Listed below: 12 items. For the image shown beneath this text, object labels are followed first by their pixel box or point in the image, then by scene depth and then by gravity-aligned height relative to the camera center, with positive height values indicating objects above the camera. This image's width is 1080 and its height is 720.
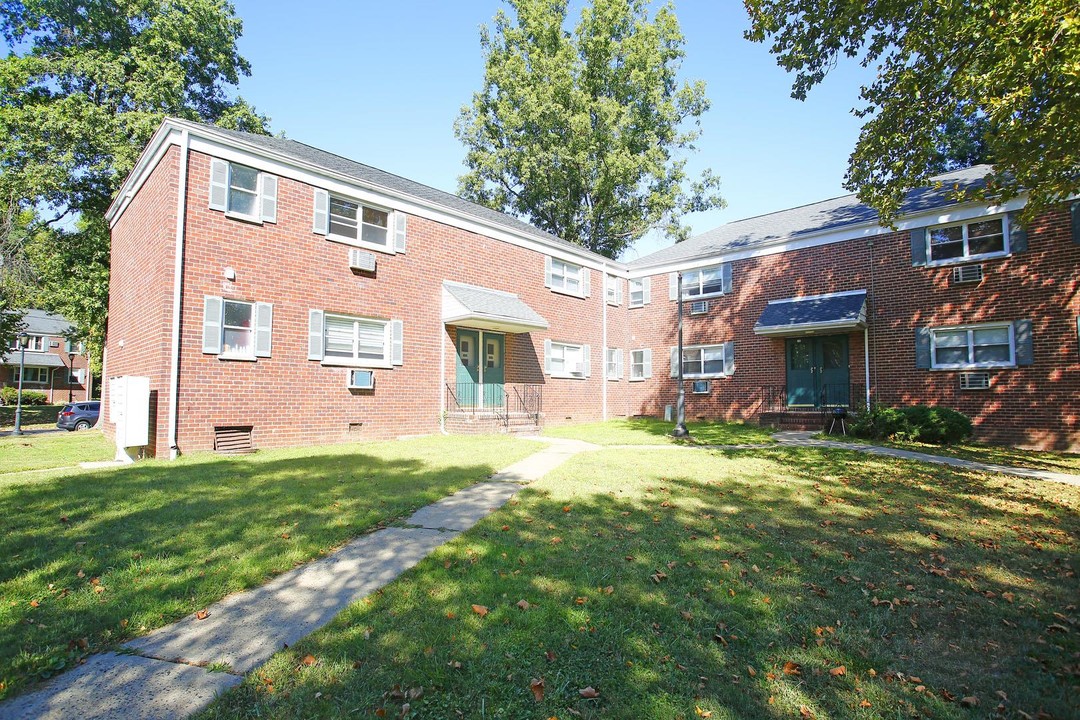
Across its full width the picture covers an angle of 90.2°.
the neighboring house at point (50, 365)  40.22 +1.03
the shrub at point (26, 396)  36.83 -1.30
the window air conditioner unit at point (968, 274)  14.73 +3.16
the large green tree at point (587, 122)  29.86 +14.93
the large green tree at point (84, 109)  19.75 +10.42
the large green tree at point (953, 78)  6.77 +4.52
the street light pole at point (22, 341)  20.25 +1.42
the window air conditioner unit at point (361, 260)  13.57 +3.08
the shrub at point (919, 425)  12.95 -0.91
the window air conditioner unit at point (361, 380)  13.41 +0.04
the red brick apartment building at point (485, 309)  11.49 +2.05
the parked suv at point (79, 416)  22.66 -1.60
